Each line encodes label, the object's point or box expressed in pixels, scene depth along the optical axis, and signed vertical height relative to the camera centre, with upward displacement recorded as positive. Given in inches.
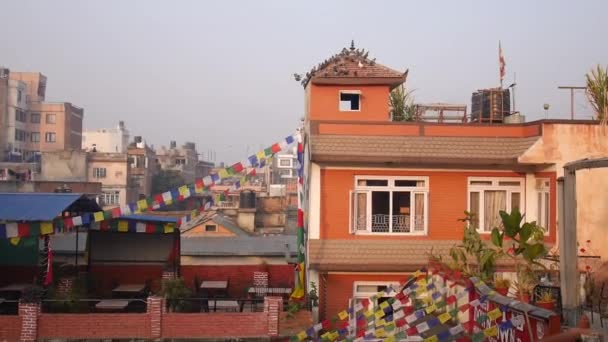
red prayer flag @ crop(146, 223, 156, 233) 837.2 -28.9
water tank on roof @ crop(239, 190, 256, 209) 2094.0 +20.0
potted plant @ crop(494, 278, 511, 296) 466.6 -53.7
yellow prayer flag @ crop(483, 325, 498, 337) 389.1 -70.2
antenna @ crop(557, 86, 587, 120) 714.4 +120.2
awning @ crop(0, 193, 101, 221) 684.7 -1.9
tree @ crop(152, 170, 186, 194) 2822.3 +104.3
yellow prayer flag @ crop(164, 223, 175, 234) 841.5 -27.6
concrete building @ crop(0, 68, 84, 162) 2765.7 +361.7
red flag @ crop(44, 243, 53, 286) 745.6 -76.5
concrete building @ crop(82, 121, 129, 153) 3398.1 +333.1
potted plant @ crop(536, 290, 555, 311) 398.3 -55.9
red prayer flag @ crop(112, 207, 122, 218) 707.4 -8.4
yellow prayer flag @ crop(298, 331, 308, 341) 531.5 -101.9
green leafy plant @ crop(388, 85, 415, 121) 848.9 +131.7
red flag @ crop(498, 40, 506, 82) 806.2 +177.1
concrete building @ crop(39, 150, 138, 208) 2257.4 +114.1
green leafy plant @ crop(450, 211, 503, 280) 524.9 -37.2
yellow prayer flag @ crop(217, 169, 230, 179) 729.5 +35.1
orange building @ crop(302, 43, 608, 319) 663.1 +23.5
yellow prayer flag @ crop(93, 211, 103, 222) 711.7 -12.9
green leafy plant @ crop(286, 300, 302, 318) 682.8 -103.7
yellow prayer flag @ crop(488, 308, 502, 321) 375.4 -58.4
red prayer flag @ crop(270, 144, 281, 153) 753.0 +65.8
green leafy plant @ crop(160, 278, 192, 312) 727.7 -98.2
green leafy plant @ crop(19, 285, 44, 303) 615.8 -85.6
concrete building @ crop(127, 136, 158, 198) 2595.2 +145.7
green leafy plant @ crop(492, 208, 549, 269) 459.5 -17.0
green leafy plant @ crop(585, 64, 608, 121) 696.5 +127.1
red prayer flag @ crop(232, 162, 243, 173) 745.6 +43.6
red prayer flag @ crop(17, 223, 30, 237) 680.4 -26.8
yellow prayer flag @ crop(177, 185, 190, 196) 701.3 +16.0
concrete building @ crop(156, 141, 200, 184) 3284.9 +238.4
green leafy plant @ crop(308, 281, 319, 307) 661.9 -87.1
